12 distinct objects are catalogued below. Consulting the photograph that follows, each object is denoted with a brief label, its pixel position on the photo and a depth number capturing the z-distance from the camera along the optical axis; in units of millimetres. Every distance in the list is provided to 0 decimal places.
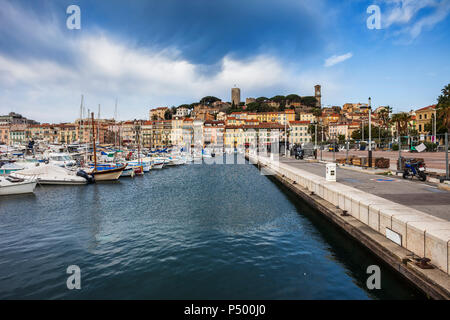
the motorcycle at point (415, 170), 14270
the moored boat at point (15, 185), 20711
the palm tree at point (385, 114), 72812
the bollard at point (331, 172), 14273
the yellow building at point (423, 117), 74794
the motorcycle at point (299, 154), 39500
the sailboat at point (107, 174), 28567
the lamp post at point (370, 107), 20984
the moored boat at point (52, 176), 26188
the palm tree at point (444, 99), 53194
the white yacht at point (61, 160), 37338
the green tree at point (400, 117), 59097
